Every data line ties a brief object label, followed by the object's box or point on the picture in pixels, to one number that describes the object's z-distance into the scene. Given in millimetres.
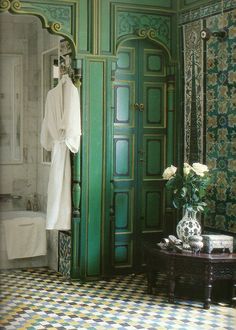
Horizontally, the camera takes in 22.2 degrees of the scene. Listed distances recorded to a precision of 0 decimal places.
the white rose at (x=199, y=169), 6155
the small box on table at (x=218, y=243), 5941
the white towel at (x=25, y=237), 7453
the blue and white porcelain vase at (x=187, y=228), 6109
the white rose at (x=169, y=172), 6312
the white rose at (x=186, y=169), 6191
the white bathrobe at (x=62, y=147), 6645
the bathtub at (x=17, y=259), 7438
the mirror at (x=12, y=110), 8469
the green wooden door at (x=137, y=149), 7133
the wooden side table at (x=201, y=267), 5738
